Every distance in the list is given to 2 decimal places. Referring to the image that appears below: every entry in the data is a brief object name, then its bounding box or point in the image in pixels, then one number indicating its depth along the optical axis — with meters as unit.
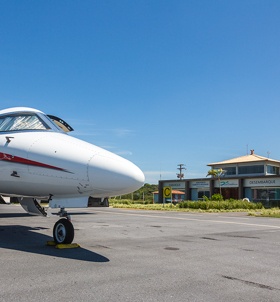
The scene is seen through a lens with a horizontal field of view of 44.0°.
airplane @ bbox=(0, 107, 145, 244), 7.14
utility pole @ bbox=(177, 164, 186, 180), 95.14
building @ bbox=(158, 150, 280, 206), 51.16
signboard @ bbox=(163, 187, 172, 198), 39.88
